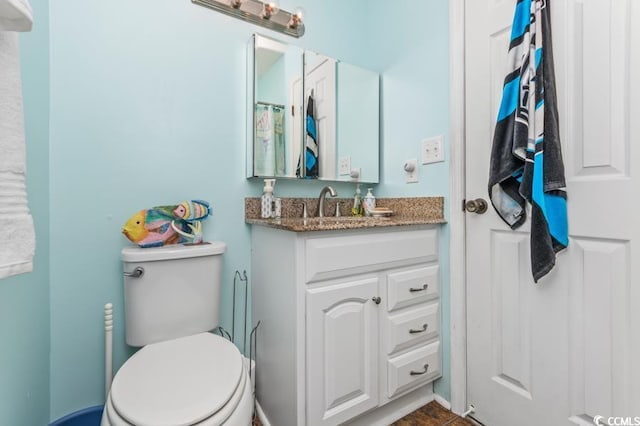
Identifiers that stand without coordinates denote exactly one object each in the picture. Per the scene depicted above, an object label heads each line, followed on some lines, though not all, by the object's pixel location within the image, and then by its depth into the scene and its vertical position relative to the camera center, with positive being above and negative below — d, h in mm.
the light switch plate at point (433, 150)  1385 +303
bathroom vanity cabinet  1031 -435
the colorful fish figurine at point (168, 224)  1128 -50
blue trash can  1087 -784
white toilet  714 -468
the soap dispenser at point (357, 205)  1742 +42
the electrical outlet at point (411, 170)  1531 +226
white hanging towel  496 +100
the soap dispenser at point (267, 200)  1438 +60
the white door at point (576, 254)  877 -149
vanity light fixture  1402 +1010
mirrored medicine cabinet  1446 +529
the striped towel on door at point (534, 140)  975 +254
